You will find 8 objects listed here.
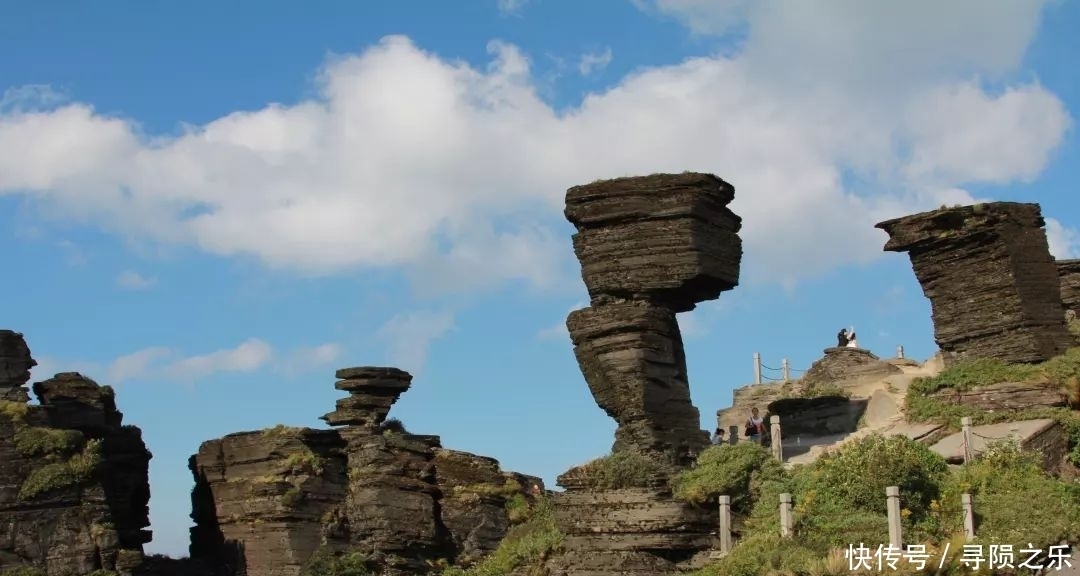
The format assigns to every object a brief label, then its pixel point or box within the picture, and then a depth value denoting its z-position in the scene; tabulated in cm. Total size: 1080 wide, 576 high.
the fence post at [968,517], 2417
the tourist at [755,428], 3716
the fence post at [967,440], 2805
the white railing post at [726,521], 2739
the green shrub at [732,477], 2833
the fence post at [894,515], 2300
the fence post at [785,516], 2541
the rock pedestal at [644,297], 3031
